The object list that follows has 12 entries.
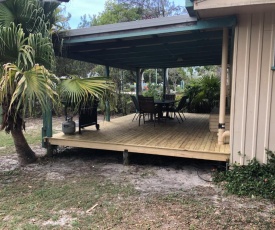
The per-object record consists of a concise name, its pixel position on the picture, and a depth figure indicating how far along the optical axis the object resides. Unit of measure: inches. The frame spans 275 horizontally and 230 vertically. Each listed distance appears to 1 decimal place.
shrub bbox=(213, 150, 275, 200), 138.8
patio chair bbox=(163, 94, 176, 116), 383.6
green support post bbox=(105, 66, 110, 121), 331.0
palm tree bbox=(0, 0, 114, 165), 147.1
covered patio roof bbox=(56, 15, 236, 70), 168.1
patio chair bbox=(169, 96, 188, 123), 284.7
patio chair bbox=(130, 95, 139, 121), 295.6
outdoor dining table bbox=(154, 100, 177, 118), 280.5
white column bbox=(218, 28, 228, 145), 169.5
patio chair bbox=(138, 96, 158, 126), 260.5
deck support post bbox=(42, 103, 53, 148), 217.9
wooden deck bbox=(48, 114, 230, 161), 175.8
